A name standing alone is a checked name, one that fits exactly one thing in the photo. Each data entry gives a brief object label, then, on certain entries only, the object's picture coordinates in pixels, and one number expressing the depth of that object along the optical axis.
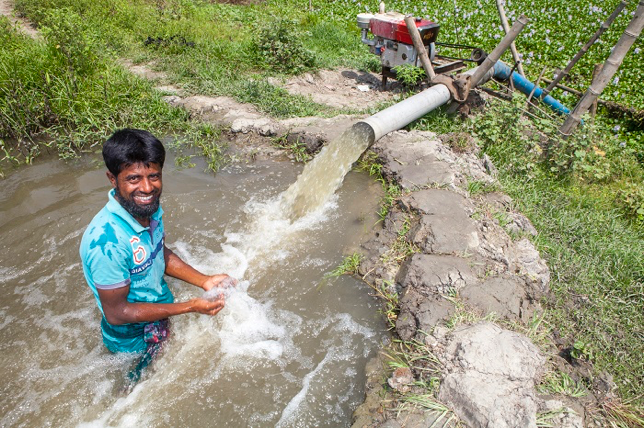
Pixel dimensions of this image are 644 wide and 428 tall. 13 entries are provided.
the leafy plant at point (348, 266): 3.67
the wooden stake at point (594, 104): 5.49
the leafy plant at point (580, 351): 2.80
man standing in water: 2.07
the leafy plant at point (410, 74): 6.29
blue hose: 6.40
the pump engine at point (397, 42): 6.57
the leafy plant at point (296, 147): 5.34
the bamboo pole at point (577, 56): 5.41
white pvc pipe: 4.88
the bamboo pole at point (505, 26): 6.62
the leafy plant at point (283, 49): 7.52
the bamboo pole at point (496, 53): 5.18
